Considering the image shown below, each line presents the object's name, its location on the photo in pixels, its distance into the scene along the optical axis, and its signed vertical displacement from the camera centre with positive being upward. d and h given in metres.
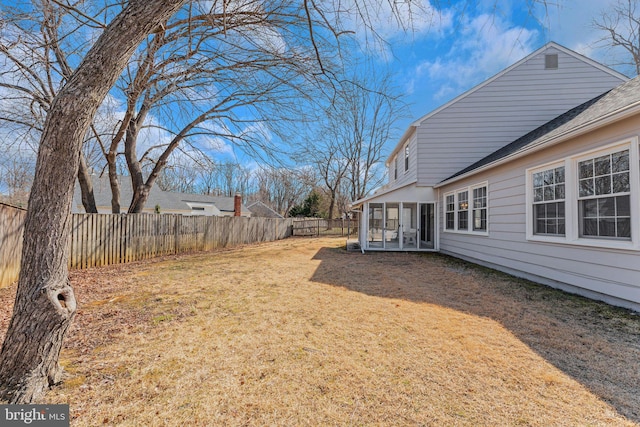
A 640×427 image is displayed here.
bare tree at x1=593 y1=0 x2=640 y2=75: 4.62 +6.32
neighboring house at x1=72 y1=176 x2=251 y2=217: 21.20 +1.65
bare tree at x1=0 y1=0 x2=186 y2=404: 1.92 -0.04
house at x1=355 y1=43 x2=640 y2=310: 4.11 +0.90
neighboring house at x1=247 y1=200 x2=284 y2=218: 41.59 +1.50
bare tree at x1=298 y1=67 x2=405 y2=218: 23.95 +6.45
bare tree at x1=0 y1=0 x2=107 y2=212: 4.65 +3.36
